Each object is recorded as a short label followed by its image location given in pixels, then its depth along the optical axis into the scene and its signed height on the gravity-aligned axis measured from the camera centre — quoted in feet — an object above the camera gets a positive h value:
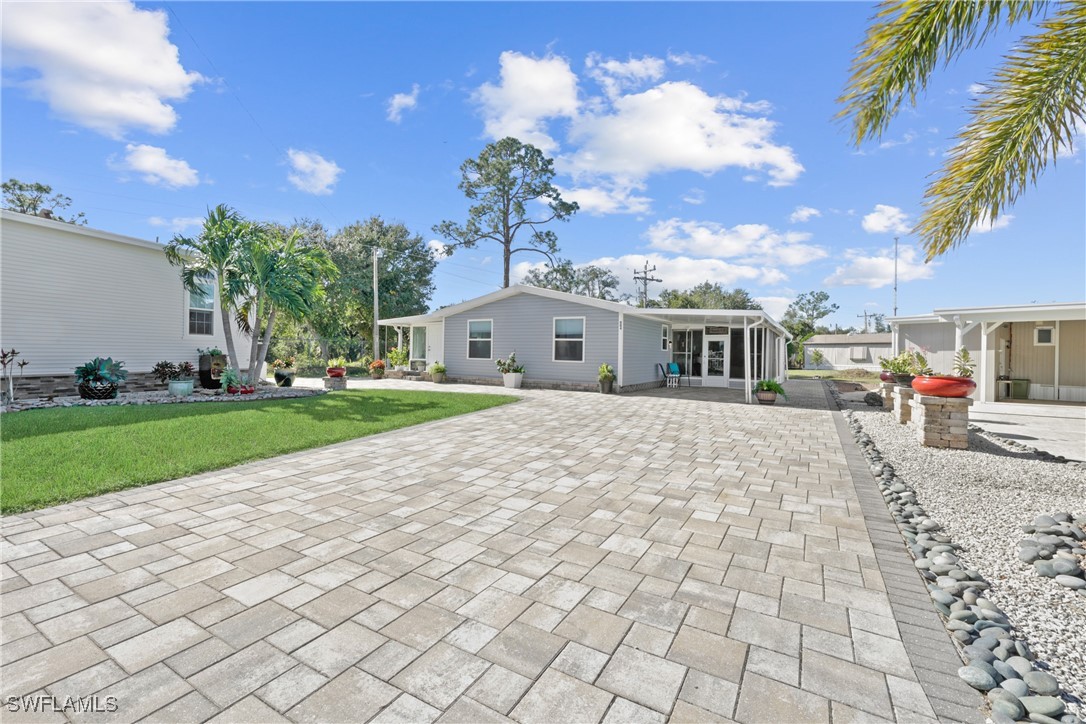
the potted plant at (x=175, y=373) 33.73 -1.49
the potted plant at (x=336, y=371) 41.83 -1.47
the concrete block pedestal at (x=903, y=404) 25.27 -2.62
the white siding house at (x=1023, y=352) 37.68 +0.80
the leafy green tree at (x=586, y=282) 104.60 +22.78
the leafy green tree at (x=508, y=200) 79.46 +28.87
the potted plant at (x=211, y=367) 36.52 -1.06
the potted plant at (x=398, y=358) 60.49 -0.35
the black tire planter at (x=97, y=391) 28.58 -2.41
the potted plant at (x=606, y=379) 42.22 -2.04
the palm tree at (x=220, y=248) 31.86 +7.83
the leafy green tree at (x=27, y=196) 80.79 +29.12
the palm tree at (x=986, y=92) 10.34 +6.89
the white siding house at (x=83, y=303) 28.30 +3.66
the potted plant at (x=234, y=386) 34.19 -2.42
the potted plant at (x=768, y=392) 37.04 -2.79
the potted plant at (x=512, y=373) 46.55 -1.70
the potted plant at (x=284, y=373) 41.19 -1.69
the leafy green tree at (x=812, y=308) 176.55 +20.94
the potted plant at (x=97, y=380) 28.66 -1.75
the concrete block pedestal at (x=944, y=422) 19.13 -2.70
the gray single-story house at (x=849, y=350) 112.98 +2.43
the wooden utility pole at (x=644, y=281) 108.17 +18.87
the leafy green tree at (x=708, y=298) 127.95 +18.62
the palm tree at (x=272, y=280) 31.99 +5.60
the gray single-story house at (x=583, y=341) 44.04 +1.89
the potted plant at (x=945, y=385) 19.02 -1.10
